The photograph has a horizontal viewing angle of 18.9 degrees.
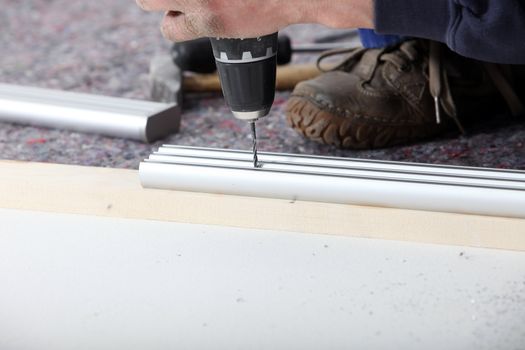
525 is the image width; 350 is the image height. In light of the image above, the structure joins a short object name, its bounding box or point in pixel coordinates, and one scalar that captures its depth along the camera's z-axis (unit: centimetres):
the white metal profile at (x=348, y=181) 104
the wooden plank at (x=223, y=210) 104
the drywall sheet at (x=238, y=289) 104
